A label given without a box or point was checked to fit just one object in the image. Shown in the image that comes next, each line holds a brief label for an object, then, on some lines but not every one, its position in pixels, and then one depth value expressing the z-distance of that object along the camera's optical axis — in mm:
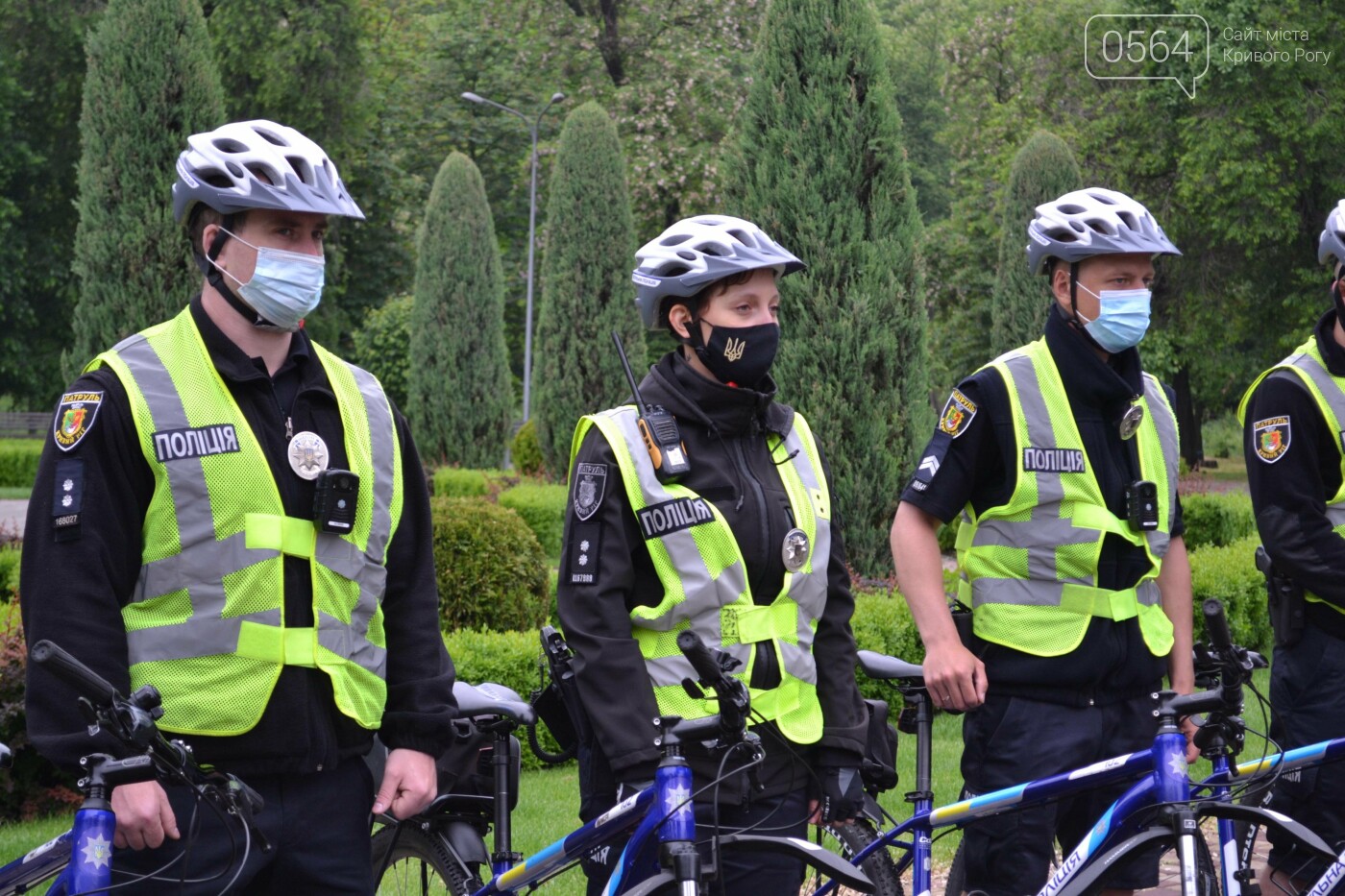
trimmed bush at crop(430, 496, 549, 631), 10695
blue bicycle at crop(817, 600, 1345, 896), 3840
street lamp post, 32812
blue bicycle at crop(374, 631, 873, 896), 3367
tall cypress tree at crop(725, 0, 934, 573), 12102
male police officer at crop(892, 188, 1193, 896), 4355
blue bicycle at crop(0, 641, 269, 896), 2730
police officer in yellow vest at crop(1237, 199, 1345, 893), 4887
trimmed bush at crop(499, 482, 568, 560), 19078
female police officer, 3697
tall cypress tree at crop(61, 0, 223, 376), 19219
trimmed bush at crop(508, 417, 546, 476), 27297
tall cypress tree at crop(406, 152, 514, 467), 27359
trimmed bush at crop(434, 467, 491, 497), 22594
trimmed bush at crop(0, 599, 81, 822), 7445
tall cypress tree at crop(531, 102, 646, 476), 23016
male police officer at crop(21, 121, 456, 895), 3014
